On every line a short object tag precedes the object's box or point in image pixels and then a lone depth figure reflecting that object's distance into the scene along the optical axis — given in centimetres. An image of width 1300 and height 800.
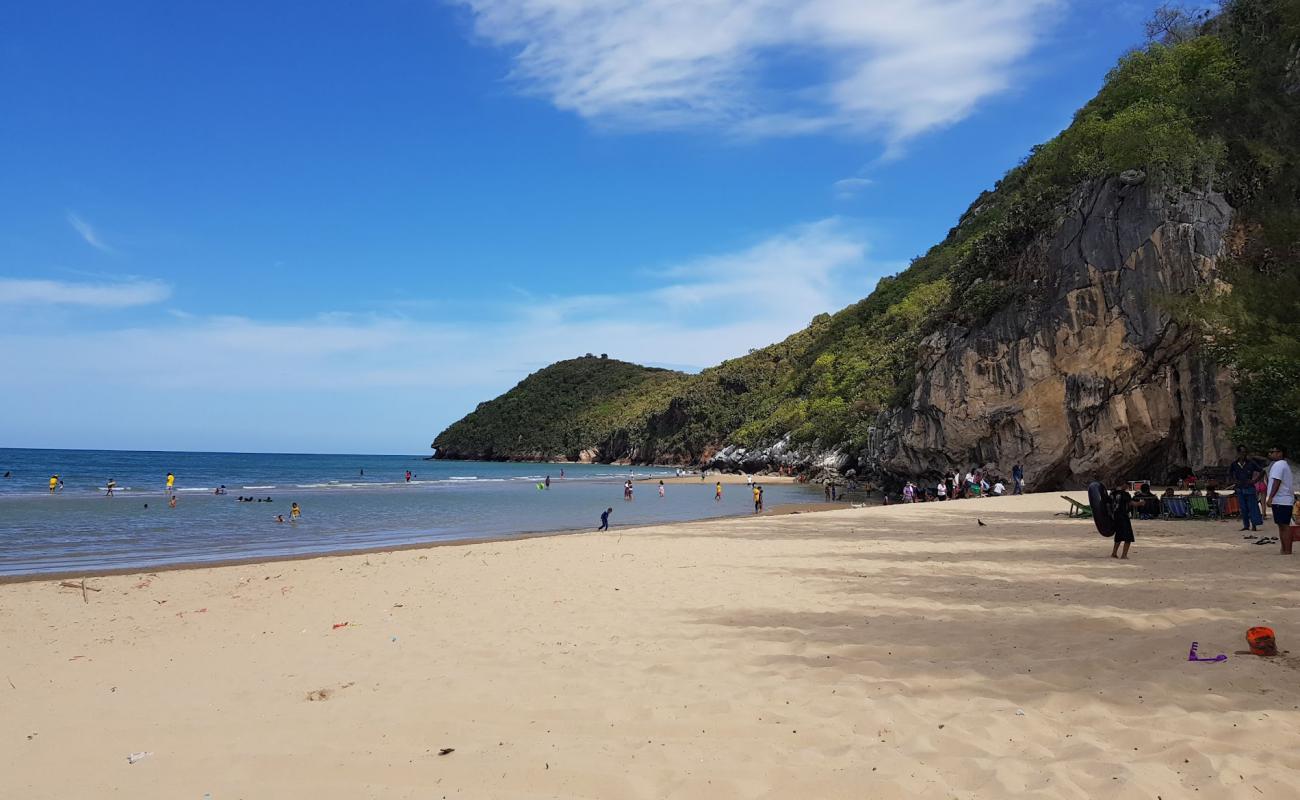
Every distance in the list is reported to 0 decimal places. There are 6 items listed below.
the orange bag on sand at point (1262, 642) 559
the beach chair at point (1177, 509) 1752
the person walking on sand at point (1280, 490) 1136
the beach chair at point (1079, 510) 1936
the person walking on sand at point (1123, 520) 1188
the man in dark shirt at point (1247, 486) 1400
